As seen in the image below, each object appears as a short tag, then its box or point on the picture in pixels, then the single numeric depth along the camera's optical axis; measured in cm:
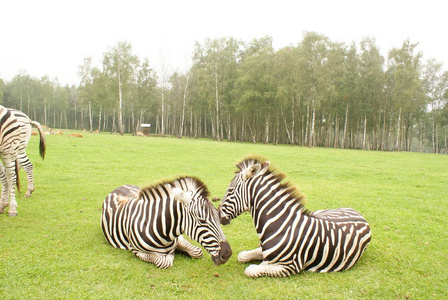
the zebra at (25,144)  743
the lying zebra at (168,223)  382
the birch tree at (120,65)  4400
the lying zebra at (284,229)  379
